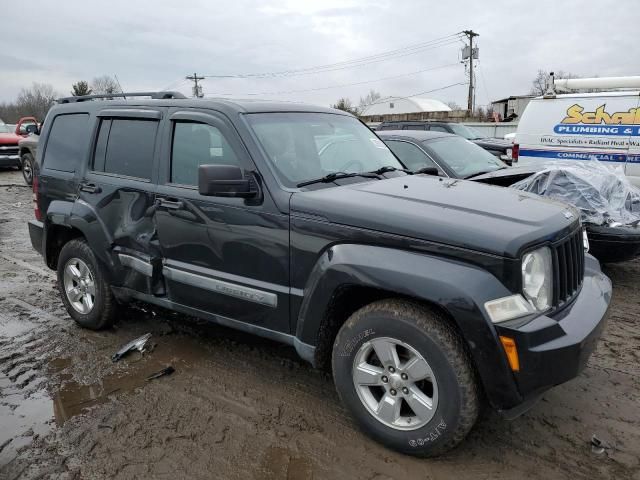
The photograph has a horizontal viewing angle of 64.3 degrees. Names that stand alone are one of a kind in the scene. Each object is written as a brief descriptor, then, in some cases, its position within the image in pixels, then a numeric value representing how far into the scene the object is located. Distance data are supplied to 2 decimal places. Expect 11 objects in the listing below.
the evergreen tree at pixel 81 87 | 53.25
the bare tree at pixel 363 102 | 54.76
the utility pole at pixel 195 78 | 49.69
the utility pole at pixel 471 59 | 40.89
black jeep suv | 2.47
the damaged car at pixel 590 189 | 5.17
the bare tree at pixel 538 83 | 52.03
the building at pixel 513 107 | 29.16
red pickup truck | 16.58
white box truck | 7.12
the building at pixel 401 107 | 43.04
